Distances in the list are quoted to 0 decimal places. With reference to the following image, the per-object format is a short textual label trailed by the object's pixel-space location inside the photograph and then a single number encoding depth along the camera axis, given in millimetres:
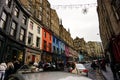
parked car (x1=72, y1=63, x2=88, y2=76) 11269
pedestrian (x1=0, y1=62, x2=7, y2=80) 8637
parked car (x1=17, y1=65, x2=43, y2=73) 8075
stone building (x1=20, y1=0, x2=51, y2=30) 23009
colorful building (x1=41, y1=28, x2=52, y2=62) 26352
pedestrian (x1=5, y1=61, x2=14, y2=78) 9552
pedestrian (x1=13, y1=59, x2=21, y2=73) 10517
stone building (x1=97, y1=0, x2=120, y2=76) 12853
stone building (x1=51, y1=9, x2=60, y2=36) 35844
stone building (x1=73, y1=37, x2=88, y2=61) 83838
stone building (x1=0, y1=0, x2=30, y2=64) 14109
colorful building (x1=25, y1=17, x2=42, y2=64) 20642
